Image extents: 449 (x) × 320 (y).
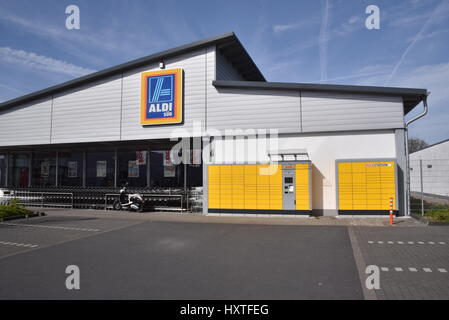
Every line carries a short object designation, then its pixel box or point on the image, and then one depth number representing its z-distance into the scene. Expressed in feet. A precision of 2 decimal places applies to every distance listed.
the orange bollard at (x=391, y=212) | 32.13
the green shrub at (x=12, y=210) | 38.39
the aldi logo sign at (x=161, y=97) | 47.42
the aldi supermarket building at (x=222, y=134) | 37.88
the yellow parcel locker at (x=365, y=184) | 35.88
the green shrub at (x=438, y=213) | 32.50
